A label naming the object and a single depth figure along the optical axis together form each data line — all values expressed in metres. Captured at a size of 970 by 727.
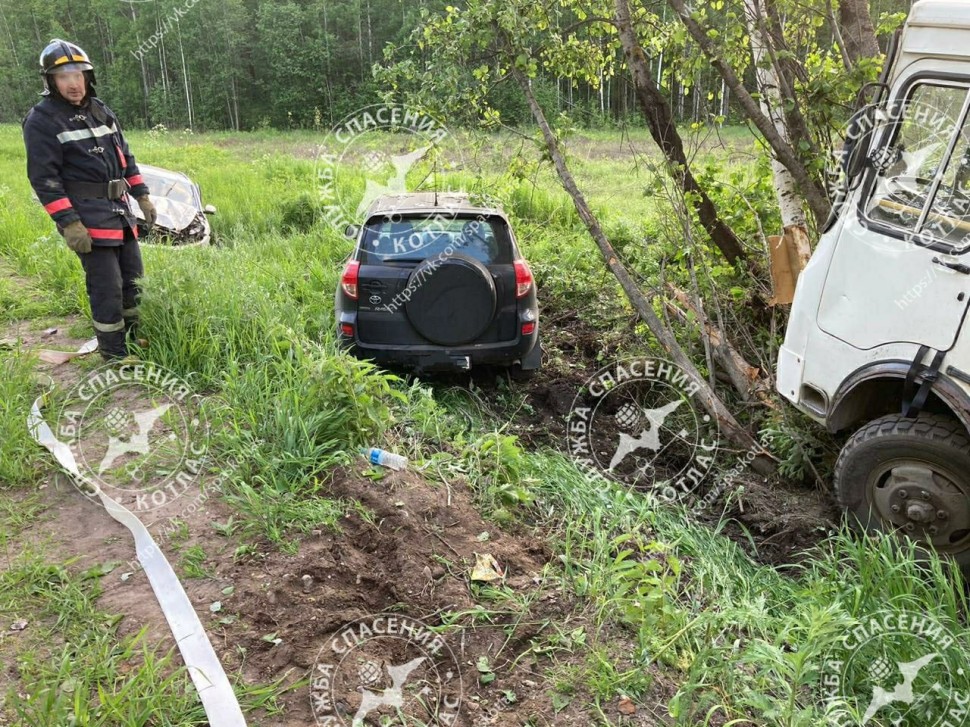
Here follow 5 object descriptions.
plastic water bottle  3.75
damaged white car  7.92
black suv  4.84
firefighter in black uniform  4.45
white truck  3.17
